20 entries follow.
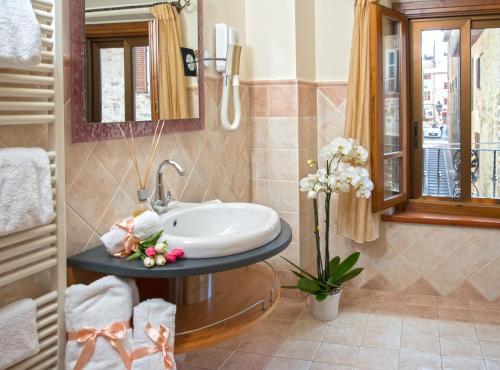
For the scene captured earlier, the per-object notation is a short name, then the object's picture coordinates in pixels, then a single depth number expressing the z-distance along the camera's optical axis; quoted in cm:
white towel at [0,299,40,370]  139
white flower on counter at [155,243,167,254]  167
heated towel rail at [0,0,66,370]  144
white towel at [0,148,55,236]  137
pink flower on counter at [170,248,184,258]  167
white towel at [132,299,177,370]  157
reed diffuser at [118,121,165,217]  204
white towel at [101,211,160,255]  173
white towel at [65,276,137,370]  155
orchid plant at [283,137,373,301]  285
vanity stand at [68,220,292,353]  165
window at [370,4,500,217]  326
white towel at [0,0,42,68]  130
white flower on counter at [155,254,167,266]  163
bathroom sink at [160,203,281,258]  169
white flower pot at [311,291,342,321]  299
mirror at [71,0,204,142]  180
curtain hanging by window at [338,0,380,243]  303
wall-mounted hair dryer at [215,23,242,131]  269
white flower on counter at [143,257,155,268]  163
